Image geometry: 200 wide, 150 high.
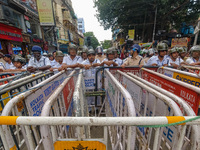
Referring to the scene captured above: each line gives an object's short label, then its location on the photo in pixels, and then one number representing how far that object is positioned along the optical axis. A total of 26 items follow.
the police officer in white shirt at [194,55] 3.88
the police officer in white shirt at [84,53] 4.98
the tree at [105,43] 81.93
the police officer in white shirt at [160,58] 3.94
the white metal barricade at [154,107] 0.88
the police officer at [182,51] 4.50
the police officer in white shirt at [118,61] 4.18
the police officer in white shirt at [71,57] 4.08
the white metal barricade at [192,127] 0.83
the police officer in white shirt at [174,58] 3.97
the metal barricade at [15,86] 1.61
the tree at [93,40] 58.48
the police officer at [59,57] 4.74
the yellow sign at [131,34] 13.87
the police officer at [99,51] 5.47
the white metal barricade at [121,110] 0.96
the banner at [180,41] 12.13
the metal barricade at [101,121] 0.75
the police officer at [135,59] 4.06
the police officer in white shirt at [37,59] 4.07
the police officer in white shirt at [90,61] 3.57
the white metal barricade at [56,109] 0.92
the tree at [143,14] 13.07
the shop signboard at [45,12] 10.70
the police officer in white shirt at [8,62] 5.11
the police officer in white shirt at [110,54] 3.79
